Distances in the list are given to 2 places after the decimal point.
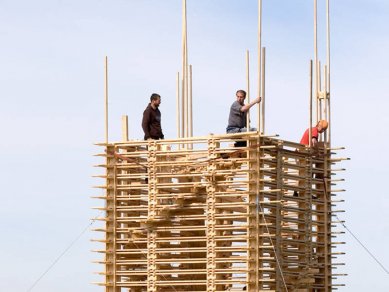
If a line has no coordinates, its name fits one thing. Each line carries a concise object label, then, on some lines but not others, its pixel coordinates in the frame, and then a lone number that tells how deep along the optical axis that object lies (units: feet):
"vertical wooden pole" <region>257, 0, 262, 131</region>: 150.51
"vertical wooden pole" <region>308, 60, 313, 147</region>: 158.30
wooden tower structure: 149.28
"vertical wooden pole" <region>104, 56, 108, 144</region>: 159.53
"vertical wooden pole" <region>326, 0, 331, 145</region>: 165.17
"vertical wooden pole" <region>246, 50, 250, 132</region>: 154.52
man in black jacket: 158.30
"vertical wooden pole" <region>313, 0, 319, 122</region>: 163.69
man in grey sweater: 152.87
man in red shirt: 160.86
